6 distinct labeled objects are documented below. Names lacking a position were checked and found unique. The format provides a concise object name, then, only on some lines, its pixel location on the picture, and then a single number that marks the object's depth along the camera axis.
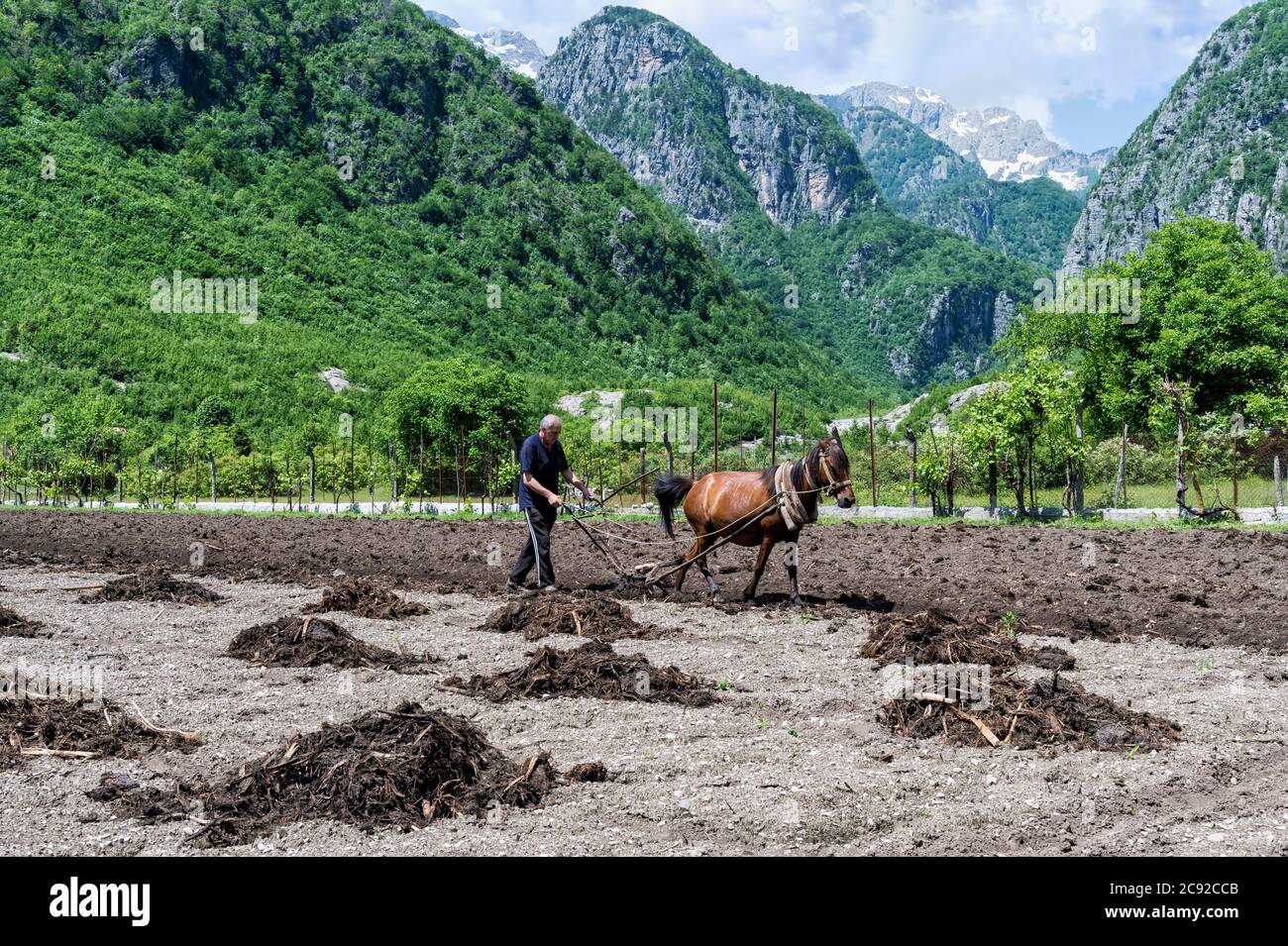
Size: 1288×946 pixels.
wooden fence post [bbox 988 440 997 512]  26.31
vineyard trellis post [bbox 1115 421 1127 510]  26.80
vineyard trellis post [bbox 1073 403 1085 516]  26.16
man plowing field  12.81
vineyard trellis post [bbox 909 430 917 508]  28.75
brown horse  11.93
